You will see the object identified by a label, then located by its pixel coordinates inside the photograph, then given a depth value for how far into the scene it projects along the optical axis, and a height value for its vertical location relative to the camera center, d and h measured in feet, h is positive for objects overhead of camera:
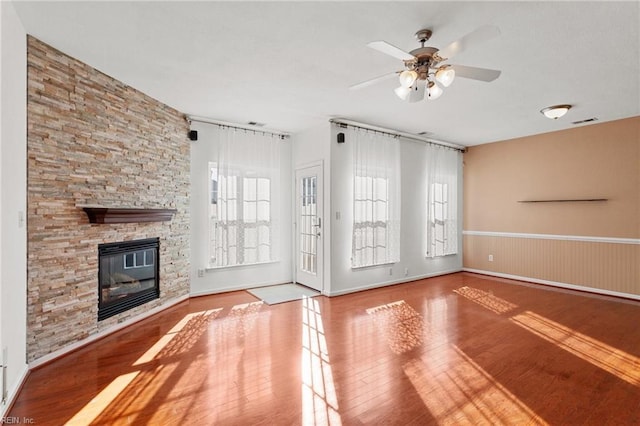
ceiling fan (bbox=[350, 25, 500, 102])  7.15 +3.67
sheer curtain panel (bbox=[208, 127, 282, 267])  15.74 +0.89
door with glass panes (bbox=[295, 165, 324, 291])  16.44 -0.68
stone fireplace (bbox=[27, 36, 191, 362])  8.61 +0.59
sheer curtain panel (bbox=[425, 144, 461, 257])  20.10 +0.97
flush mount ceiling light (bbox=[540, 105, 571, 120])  13.50 +4.50
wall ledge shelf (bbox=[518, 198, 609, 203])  16.52 +0.77
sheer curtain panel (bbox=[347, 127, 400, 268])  16.62 +0.90
